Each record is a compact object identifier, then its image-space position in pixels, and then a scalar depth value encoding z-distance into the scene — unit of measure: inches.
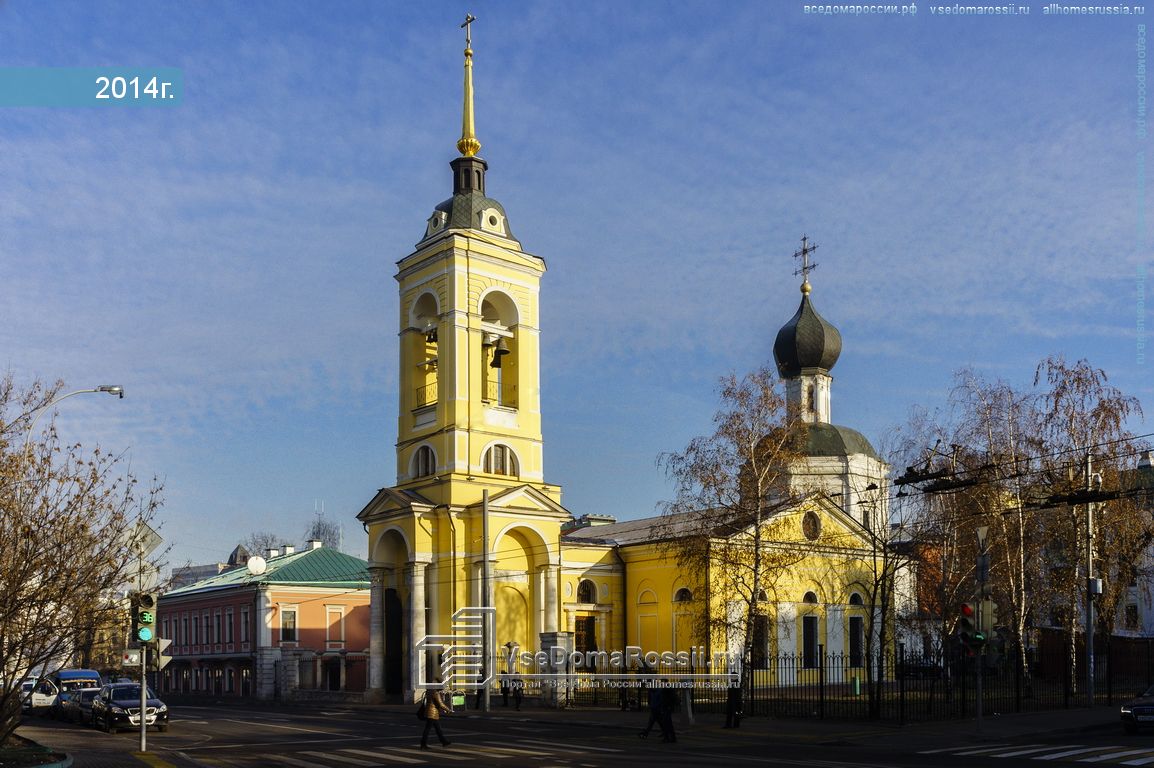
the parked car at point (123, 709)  1267.2
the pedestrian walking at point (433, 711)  1007.0
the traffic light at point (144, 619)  964.6
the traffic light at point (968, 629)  1064.2
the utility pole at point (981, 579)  1066.1
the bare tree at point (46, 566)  789.2
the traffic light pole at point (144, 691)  993.0
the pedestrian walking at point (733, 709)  1237.7
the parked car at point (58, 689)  1637.6
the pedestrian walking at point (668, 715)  1097.4
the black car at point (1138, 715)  1077.1
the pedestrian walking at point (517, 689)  1630.2
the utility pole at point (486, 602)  1628.9
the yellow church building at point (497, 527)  1893.5
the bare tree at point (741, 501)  1627.7
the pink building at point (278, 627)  2292.1
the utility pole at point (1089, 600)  1432.3
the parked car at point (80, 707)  1457.9
